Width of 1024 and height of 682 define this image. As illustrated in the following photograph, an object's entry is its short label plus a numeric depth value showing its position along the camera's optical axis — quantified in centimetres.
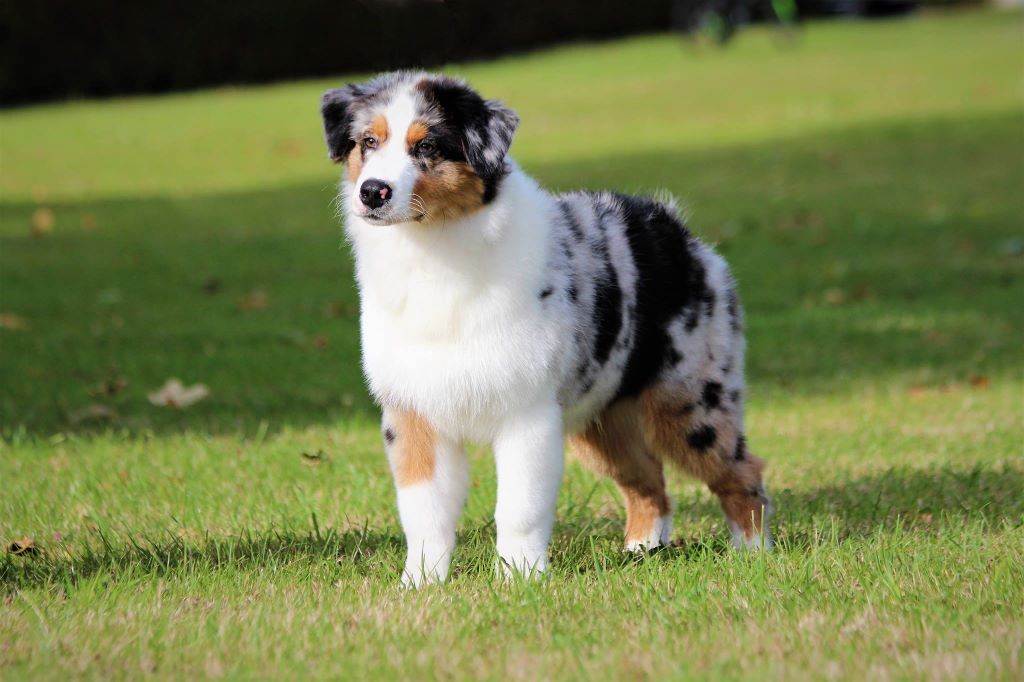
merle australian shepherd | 923
